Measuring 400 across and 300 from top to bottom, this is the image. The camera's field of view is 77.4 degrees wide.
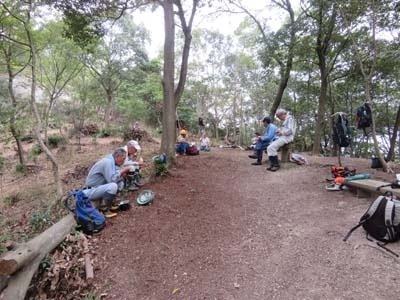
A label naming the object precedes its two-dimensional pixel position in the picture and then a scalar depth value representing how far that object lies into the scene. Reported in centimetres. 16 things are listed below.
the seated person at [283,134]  570
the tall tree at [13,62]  686
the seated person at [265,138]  633
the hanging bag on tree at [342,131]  479
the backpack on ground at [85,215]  330
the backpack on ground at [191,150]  816
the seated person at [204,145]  977
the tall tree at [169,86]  589
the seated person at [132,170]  456
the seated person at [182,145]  815
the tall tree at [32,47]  528
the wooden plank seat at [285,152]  599
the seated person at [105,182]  370
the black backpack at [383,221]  244
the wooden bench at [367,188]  324
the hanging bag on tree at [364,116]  504
